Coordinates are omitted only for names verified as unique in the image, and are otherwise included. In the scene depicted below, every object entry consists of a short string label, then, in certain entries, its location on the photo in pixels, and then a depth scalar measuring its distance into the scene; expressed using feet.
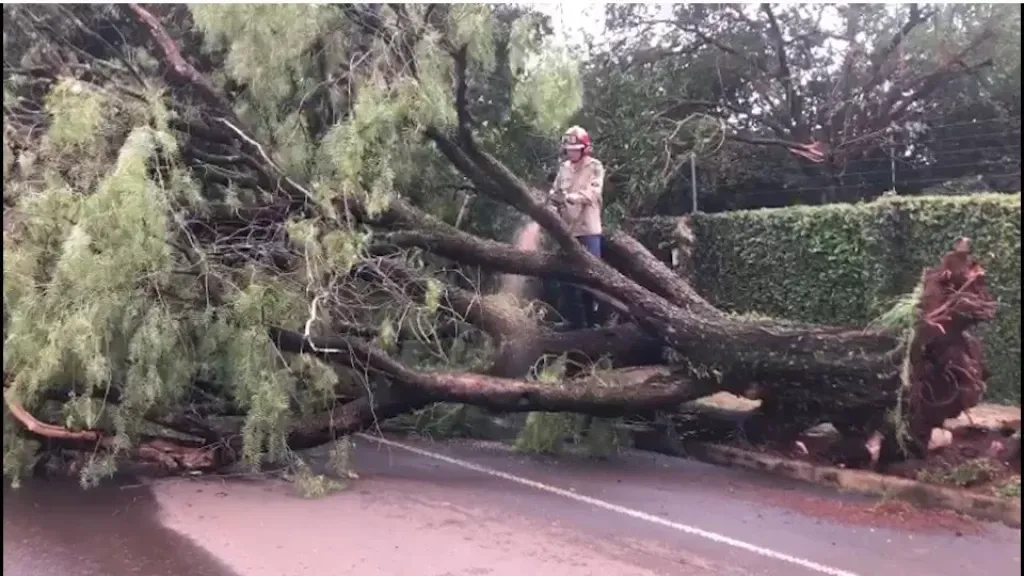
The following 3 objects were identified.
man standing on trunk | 26.14
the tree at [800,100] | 19.47
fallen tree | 20.17
